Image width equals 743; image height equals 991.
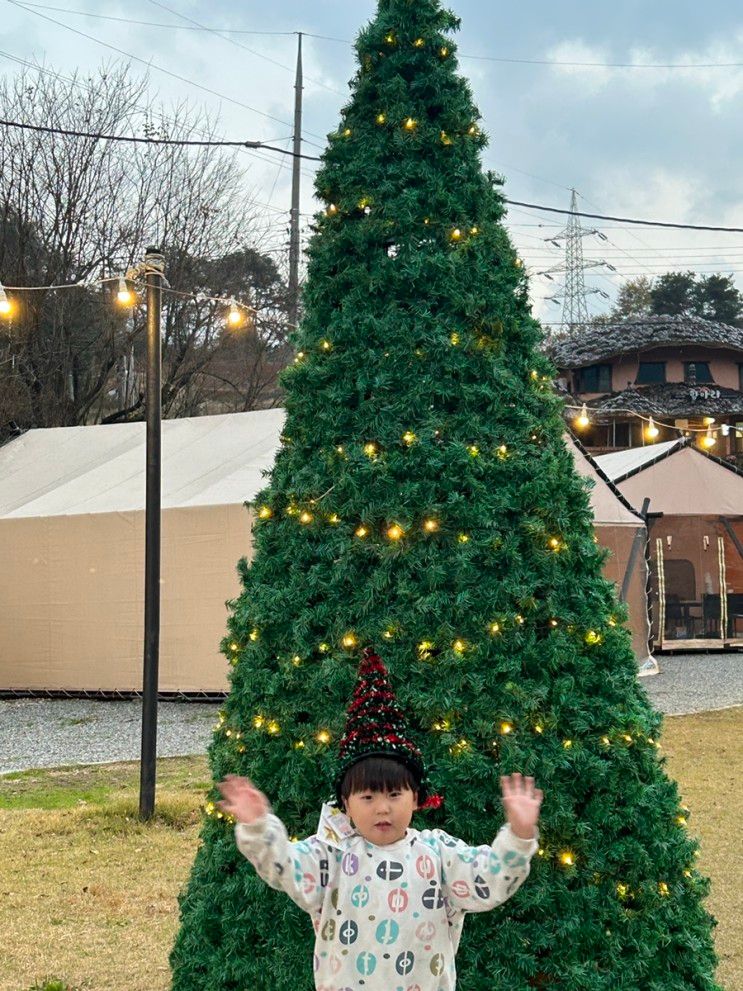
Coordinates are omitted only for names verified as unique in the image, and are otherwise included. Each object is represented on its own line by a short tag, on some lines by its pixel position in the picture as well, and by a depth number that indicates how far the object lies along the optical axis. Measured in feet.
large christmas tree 9.87
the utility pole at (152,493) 24.95
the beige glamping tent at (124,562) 43.24
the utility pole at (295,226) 78.37
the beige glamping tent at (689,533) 63.67
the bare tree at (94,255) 75.00
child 7.97
